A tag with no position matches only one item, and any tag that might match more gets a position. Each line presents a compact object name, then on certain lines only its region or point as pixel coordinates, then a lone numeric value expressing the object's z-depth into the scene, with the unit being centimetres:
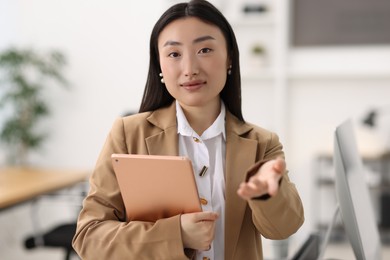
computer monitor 129
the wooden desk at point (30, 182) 321
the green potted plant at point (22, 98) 479
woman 110
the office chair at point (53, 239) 332
